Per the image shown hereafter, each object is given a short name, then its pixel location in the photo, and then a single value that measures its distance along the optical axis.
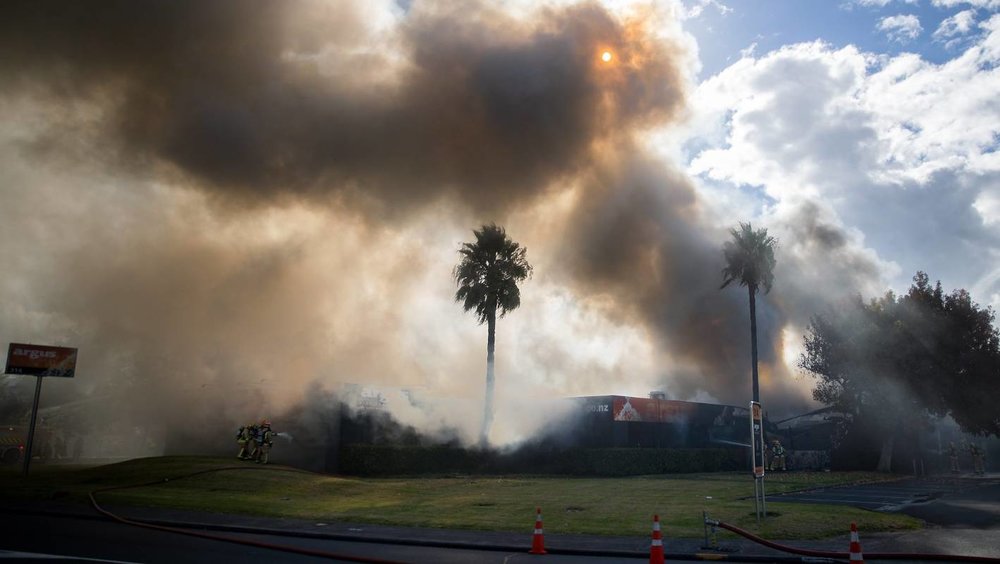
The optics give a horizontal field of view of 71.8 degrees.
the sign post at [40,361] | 28.19
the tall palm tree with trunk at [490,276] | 36.72
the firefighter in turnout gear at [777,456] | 36.69
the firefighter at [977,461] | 41.53
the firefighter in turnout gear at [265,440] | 29.50
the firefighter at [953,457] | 42.88
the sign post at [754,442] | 14.65
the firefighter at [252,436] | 29.83
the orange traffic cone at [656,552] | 9.34
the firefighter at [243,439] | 30.27
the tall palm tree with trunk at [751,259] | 42.69
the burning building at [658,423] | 37.84
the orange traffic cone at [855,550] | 8.65
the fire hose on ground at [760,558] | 10.34
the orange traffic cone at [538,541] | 11.26
